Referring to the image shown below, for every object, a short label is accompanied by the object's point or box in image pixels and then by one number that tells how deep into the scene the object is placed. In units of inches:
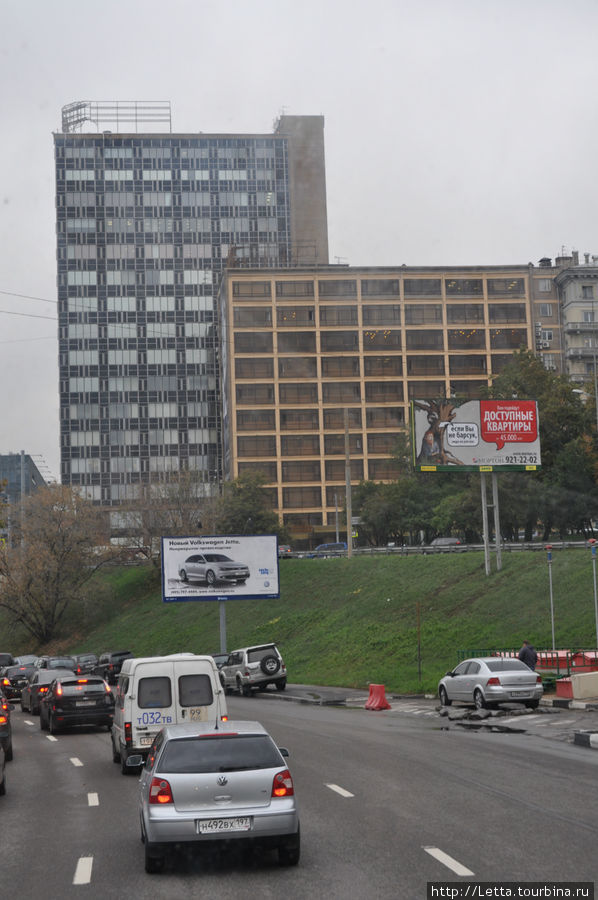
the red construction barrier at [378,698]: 1244.5
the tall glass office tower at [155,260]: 5418.3
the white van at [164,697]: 713.6
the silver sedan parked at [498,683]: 1082.1
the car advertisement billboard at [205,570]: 2004.2
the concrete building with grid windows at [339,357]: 4707.2
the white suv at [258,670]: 1620.3
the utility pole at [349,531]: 2655.0
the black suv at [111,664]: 1941.4
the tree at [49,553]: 2994.6
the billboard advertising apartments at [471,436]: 1765.5
